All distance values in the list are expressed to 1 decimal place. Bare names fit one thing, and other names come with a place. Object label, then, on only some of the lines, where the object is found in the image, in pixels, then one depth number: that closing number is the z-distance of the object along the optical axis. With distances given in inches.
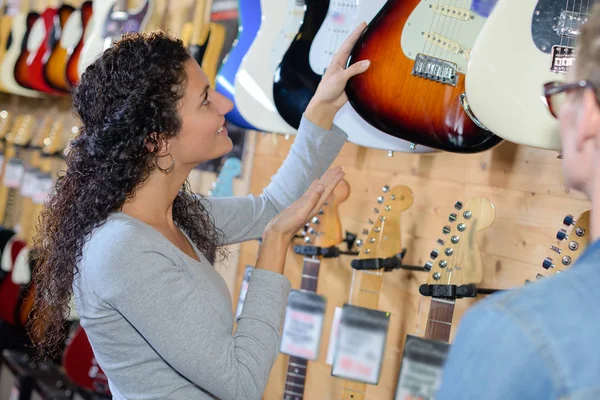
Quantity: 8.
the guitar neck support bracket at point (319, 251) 74.1
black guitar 67.1
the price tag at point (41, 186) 129.5
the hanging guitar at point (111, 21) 109.6
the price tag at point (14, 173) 136.5
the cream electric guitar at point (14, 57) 133.1
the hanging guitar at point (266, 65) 72.1
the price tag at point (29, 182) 132.3
